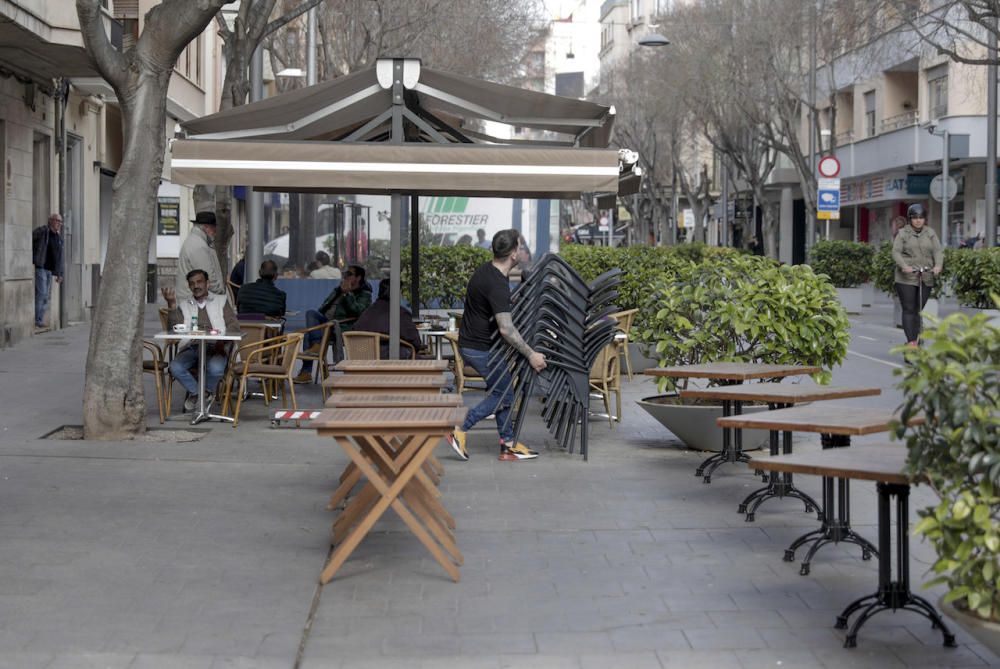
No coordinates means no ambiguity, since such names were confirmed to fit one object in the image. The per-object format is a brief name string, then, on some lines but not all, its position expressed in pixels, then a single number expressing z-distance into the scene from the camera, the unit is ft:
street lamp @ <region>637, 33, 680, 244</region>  143.13
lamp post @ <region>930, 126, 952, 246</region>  104.23
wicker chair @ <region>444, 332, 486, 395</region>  39.63
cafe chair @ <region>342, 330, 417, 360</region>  39.19
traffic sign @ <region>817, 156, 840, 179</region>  101.86
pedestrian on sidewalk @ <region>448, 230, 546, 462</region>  33.60
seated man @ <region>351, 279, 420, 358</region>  40.04
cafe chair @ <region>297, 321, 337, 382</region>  42.57
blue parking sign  102.89
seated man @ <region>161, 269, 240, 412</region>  39.91
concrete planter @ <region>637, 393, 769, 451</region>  34.81
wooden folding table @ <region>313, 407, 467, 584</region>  20.99
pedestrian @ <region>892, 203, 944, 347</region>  60.18
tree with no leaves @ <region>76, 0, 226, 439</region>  35.19
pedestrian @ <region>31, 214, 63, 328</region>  71.05
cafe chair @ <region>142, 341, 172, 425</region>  38.78
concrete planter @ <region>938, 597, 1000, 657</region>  15.46
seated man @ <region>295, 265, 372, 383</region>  48.78
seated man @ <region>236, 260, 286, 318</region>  49.83
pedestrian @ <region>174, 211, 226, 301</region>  41.34
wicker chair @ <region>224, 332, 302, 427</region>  38.65
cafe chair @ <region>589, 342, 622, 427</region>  40.14
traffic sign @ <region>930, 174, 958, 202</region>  106.73
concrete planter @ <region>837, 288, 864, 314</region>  101.40
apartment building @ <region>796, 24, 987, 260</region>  129.70
